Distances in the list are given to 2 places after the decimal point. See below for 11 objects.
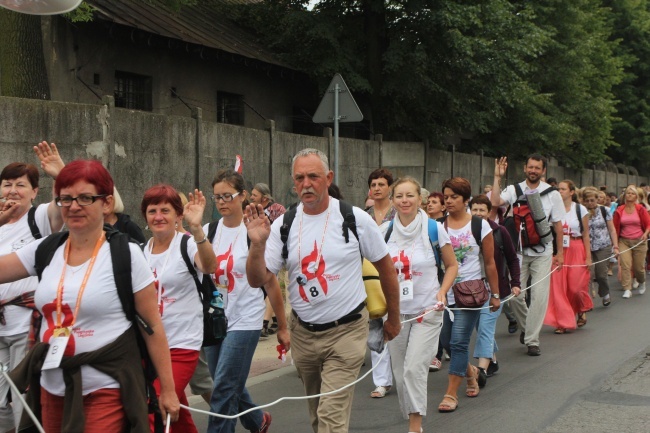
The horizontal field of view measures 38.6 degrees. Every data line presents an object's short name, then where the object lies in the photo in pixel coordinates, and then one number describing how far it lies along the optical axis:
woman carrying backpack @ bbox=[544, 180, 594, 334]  11.73
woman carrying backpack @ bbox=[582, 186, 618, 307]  15.25
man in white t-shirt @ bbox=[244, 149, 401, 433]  5.26
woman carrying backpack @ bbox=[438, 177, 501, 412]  7.61
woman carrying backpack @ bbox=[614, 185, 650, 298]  16.48
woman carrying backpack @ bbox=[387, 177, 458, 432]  6.71
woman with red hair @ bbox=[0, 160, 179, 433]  3.91
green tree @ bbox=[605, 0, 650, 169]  44.25
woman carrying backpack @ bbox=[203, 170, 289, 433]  5.87
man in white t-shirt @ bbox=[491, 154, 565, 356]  10.22
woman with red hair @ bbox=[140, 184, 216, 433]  5.34
